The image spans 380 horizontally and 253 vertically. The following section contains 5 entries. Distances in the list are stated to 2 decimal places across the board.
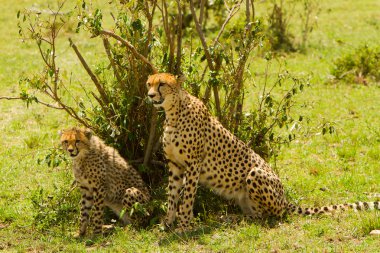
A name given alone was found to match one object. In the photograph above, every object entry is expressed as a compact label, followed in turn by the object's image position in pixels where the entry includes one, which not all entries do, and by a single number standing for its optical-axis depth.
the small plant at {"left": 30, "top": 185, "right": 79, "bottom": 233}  11.99
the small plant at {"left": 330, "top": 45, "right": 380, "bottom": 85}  21.27
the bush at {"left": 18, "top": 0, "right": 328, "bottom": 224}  12.09
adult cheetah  11.21
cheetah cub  11.64
